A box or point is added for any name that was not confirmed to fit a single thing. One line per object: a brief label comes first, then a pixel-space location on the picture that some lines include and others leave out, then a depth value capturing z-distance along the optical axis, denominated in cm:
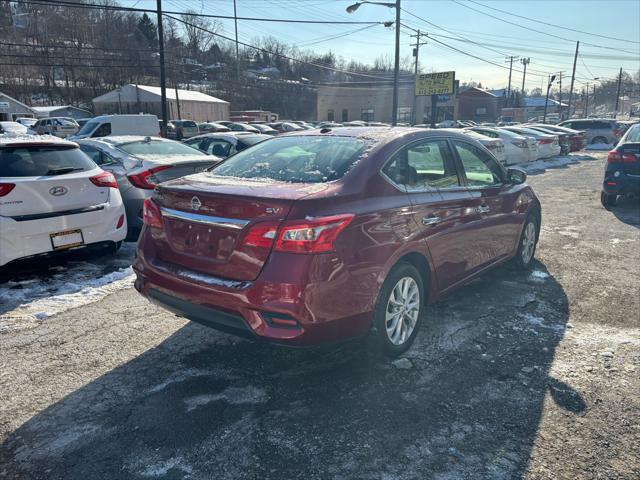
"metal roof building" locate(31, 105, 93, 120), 4962
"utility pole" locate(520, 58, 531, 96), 7984
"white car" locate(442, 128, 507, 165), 1446
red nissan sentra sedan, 276
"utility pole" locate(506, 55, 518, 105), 8006
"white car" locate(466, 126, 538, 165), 1741
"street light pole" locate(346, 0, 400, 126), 2242
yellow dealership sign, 2506
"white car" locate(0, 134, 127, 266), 466
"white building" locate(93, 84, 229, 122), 4678
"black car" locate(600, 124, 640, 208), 891
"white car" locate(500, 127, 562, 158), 1996
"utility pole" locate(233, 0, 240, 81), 5288
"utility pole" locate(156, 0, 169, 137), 1963
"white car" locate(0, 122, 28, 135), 2690
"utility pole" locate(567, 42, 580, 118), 6316
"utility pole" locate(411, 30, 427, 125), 5730
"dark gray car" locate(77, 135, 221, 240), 661
